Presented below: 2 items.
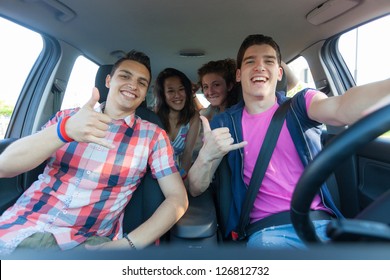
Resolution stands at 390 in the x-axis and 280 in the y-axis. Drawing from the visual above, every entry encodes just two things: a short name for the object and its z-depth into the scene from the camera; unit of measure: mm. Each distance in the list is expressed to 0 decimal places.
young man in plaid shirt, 1174
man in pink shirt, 1366
